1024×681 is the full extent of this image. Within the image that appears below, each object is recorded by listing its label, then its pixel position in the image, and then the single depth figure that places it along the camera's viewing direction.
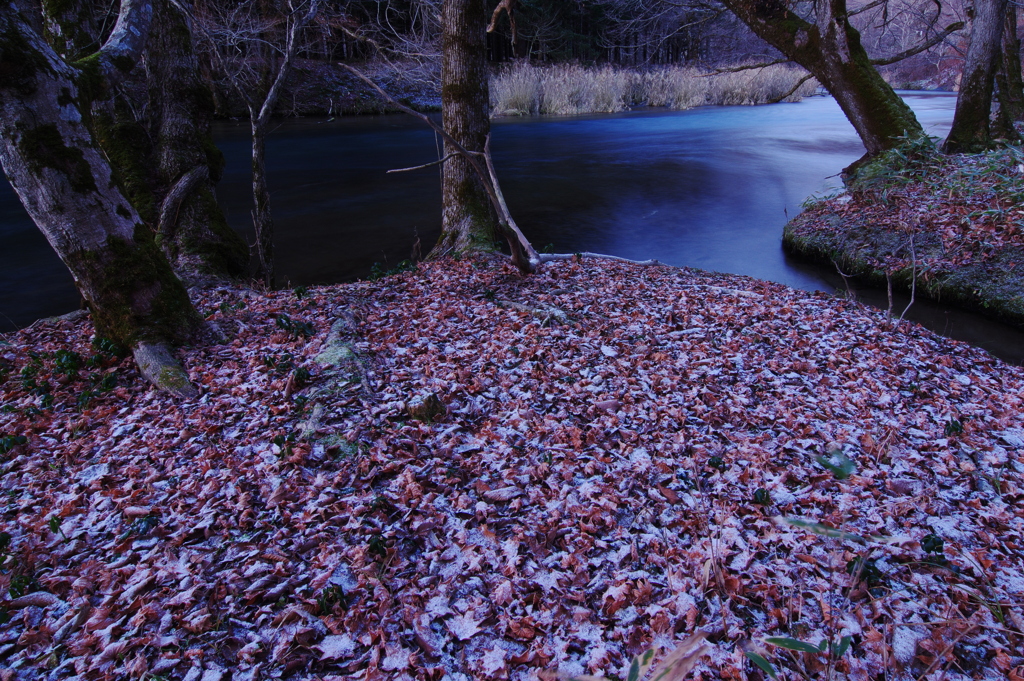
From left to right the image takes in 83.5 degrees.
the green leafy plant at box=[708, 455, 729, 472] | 3.48
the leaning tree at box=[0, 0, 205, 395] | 3.56
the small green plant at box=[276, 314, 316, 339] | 4.72
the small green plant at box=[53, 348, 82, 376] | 4.09
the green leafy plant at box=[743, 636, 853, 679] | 2.19
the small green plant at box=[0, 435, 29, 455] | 3.37
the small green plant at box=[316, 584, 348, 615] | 2.52
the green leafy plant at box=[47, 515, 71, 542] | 2.88
